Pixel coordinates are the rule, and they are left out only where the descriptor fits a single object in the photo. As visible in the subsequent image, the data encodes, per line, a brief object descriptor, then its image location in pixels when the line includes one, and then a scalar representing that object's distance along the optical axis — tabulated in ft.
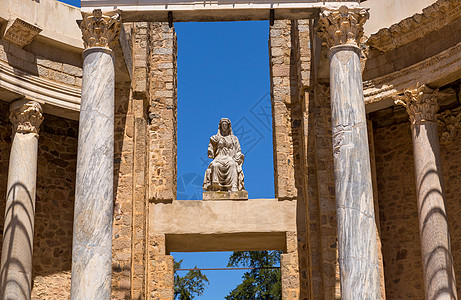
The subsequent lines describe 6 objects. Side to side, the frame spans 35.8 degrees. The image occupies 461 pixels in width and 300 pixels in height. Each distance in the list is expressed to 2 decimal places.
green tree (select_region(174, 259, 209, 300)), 96.73
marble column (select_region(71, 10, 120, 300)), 36.52
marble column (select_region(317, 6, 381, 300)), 36.01
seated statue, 52.70
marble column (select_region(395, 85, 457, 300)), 43.73
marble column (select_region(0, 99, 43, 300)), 43.83
